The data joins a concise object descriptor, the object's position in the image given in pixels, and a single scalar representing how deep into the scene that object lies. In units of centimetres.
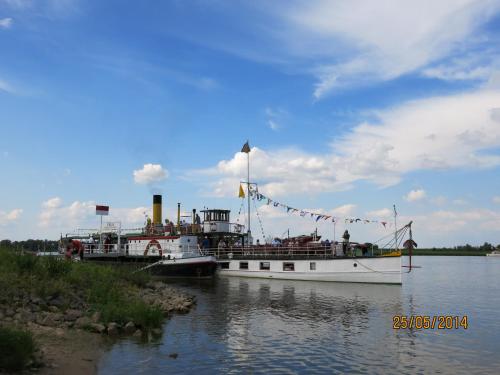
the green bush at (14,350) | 966
